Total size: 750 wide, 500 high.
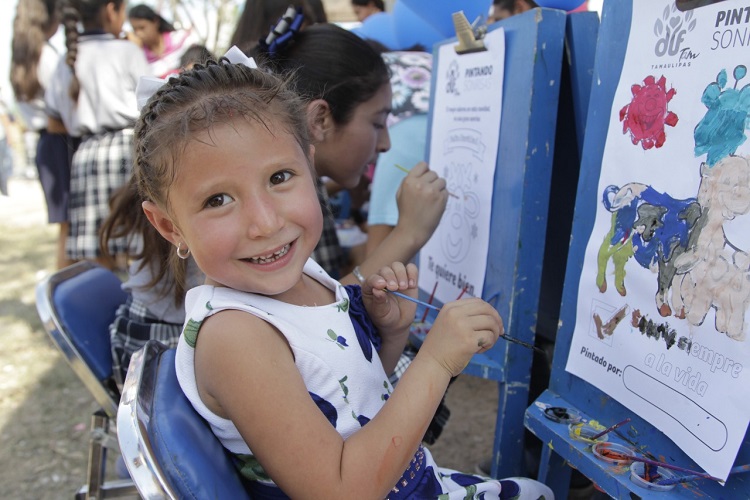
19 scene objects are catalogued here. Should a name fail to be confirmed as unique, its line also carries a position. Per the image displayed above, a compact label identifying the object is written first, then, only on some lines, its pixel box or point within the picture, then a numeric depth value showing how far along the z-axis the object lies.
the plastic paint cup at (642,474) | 1.00
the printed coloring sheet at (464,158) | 1.61
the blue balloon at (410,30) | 2.69
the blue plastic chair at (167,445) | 0.90
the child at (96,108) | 3.48
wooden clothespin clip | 1.65
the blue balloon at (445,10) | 1.86
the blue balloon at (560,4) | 1.45
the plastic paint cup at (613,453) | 1.08
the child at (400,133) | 2.15
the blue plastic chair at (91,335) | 1.62
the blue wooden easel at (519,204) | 1.42
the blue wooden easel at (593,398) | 1.04
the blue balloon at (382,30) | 3.19
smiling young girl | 0.97
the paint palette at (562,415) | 1.24
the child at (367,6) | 4.36
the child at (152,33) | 4.86
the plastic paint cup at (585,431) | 1.16
